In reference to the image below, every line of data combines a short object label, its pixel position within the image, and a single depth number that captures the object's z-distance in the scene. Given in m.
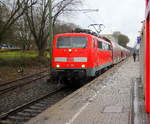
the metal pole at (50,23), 14.92
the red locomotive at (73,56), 12.27
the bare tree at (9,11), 19.33
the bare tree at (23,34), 29.50
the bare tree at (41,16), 26.12
